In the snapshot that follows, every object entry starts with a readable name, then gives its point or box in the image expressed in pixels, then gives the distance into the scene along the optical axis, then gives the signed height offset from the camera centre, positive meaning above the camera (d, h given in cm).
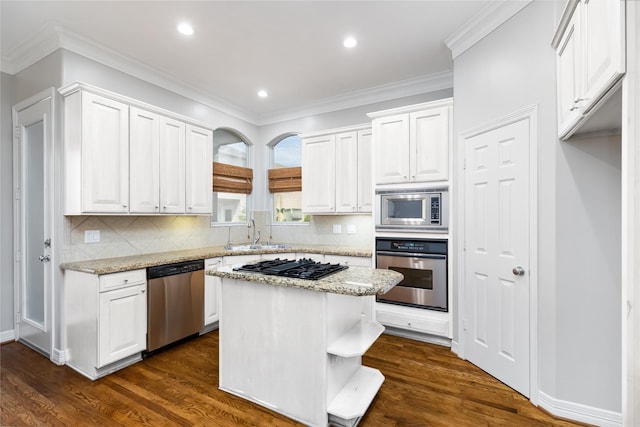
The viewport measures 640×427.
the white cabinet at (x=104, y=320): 251 -94
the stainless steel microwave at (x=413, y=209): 312 +4
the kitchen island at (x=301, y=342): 188 -86
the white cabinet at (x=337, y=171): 388 +56
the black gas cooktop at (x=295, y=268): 203 -41
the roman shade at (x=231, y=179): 437 +53
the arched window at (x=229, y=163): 450 +80
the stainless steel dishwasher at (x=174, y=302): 288 -92
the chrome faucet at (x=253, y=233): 463 -33
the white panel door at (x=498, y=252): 229 -33
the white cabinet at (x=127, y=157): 266 +56
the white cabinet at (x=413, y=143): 313 +77
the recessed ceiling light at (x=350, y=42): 290 +168
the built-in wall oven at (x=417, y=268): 312 -60
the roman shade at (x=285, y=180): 474 +54
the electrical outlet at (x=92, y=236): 295 -23
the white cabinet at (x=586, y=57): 111 +72
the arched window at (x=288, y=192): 488 +34
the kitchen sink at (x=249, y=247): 415 -48
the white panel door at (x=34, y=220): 283 -7
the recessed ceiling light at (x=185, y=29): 265 +166
